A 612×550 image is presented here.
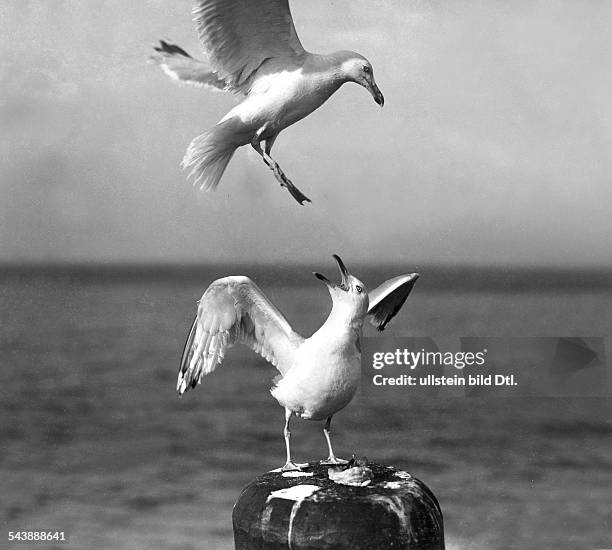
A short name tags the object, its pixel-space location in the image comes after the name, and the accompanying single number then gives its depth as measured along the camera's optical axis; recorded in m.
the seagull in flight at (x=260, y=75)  3.58
